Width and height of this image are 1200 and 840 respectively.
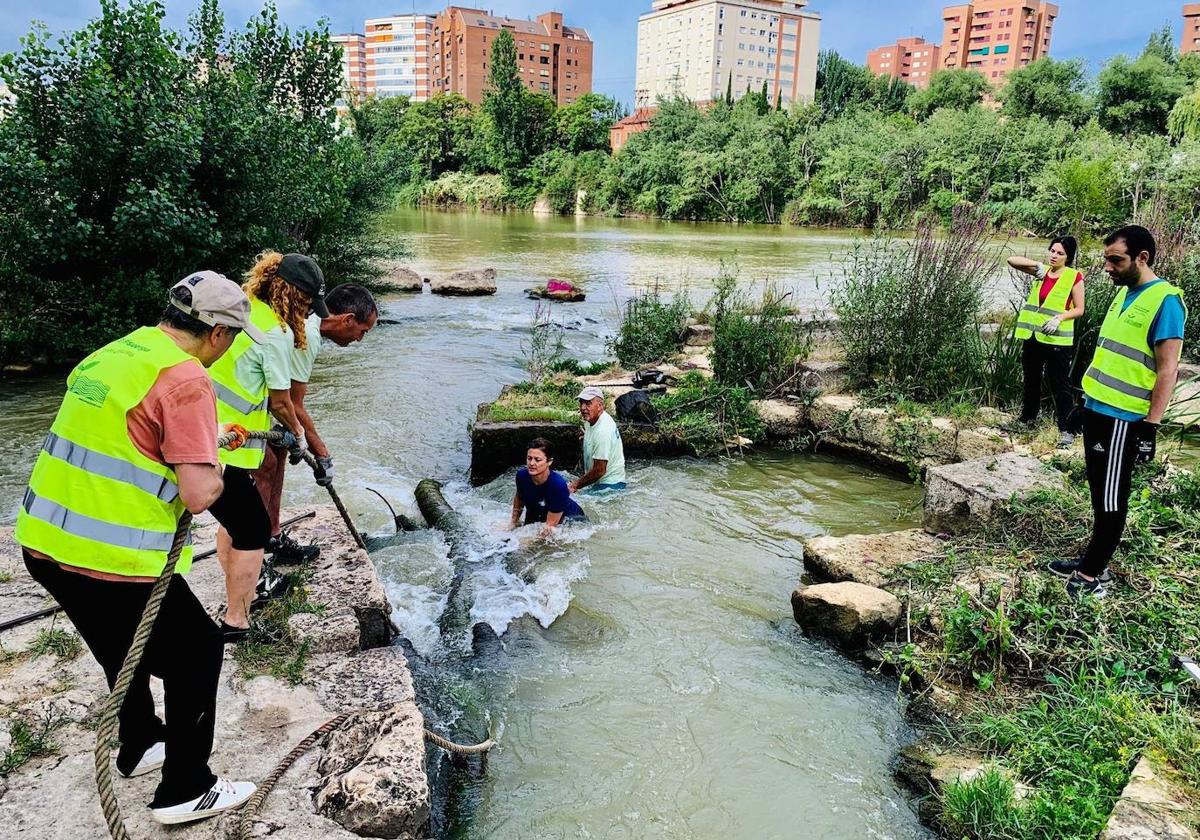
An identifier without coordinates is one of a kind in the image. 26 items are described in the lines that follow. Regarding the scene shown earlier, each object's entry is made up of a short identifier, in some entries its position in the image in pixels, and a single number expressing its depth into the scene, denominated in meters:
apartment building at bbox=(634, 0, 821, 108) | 103.25
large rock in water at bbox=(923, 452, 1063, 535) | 5.45
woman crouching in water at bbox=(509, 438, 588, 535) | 6.08
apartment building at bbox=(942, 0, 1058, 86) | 120.31
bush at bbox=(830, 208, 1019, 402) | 8.45
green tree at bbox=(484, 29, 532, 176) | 66.69
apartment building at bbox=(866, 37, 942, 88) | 148.75
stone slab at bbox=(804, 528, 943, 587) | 5.21
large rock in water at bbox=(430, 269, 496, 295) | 19.42
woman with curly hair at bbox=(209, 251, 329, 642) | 3.37
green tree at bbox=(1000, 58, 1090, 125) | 45.75
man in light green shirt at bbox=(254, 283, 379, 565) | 4.36
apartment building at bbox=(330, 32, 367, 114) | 148.61
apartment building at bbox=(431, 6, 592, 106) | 106.50
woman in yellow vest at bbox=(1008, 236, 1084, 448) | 7.10
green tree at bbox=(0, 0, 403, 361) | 10.03
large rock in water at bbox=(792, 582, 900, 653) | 4.61
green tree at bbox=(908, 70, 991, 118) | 57.91
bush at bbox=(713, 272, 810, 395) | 9.11
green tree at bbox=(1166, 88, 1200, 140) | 30.62
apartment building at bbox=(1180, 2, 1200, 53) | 100.12
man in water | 6.71
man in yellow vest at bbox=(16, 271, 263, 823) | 2.29
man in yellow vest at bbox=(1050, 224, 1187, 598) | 4.12
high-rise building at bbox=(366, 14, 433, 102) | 137.88
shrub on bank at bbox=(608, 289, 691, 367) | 10.79
